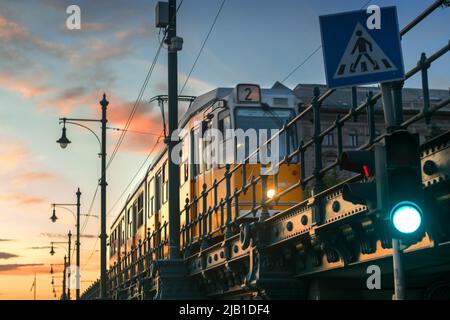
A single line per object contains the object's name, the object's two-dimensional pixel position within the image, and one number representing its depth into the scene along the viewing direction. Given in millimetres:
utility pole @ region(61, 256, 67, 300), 80619
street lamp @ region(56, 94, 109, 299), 29531
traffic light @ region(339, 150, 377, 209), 6645
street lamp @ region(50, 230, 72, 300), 72312
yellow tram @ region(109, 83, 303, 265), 17016
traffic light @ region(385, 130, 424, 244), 5977
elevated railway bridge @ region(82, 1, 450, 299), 7074
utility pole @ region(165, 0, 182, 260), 17094
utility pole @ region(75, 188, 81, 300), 52156
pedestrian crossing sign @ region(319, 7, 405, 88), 7098
